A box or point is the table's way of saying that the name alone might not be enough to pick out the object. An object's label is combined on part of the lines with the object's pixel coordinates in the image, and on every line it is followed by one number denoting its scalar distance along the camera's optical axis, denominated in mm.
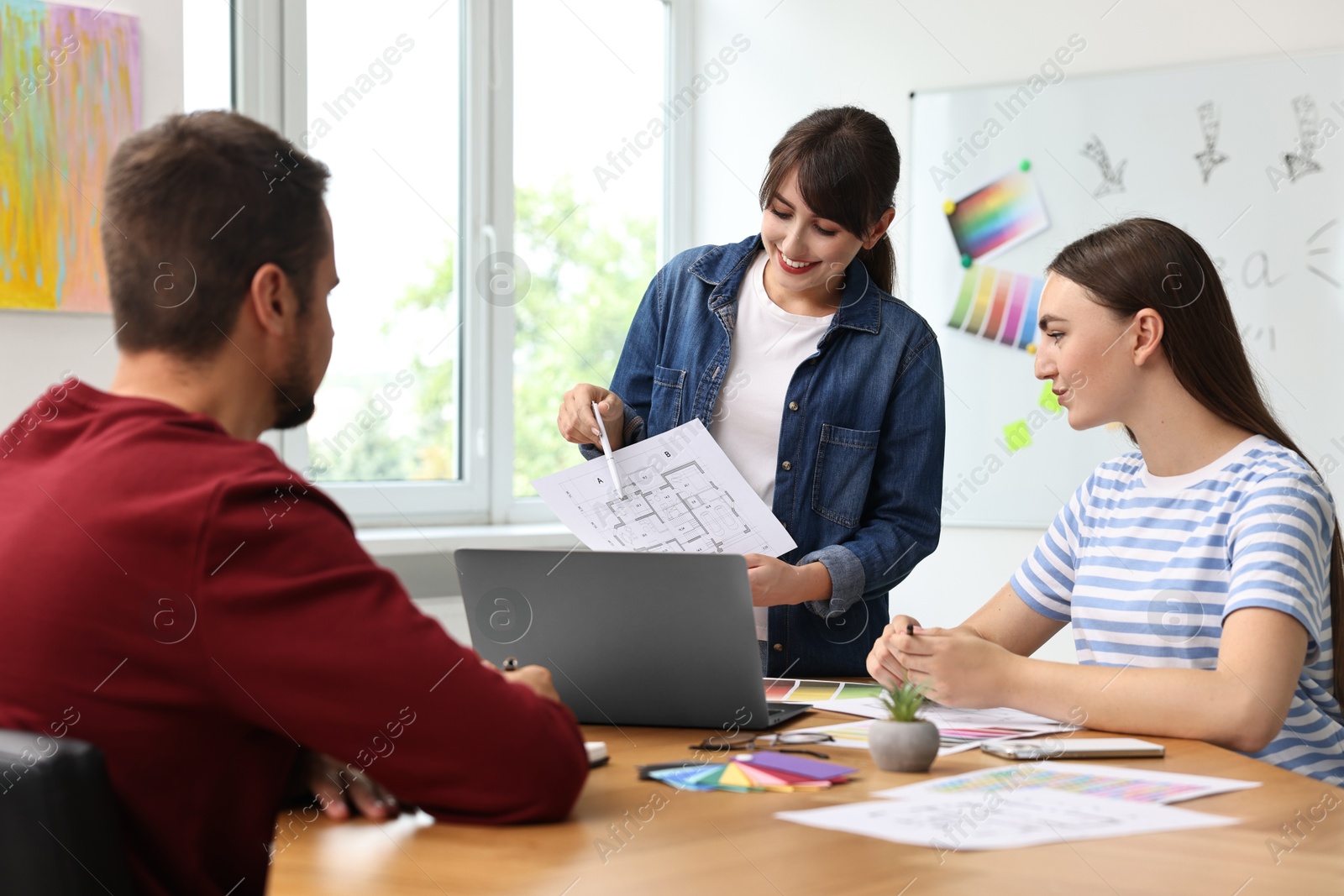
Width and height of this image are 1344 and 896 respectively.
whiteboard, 3178
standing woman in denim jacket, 1828
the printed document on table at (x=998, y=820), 986
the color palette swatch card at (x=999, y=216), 3537
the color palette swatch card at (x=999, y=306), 3562
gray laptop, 1311
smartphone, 1281
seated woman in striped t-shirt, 1391
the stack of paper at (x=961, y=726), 1355
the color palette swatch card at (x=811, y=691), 1632
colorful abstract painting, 2326
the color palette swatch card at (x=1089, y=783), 1133
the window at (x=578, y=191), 3648
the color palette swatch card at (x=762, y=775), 1154
